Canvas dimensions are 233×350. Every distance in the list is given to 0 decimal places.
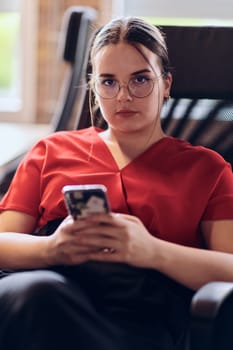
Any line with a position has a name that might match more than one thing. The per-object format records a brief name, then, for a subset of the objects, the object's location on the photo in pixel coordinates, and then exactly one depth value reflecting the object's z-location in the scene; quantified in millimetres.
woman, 1667
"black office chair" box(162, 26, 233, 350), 2120
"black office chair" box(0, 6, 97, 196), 2453
